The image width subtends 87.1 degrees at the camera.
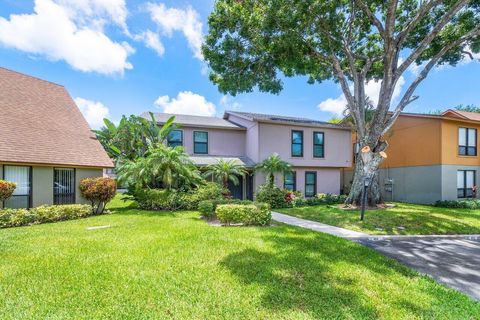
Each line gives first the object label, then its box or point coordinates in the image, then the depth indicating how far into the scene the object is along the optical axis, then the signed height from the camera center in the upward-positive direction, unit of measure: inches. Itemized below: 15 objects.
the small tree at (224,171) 629.0 -26.0
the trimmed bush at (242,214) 387.2 -82.9
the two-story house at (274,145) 721.6 +47.2
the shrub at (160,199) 538.0 -84.5
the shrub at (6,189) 370.1 -45.0
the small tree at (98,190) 463.5 -57.0
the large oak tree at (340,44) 487.3 +256.9
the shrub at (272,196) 626.8 -87.7
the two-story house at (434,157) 699.4 +15.0
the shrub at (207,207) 445.7 -83.0
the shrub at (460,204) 637.3 -107.2
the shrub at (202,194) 555.8 -76.2
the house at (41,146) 421.7 +25.4
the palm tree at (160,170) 536.4 -20.9
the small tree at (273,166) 653.4 -13.1
